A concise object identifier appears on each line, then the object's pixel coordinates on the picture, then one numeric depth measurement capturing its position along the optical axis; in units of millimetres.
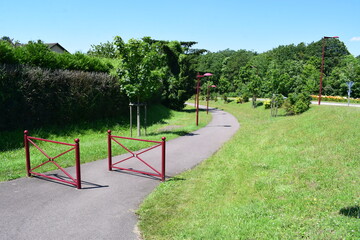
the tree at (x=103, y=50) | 51069
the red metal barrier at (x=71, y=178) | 7149
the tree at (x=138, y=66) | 14602
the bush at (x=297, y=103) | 25031
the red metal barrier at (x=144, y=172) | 7971
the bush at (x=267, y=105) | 34169
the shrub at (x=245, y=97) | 45094
